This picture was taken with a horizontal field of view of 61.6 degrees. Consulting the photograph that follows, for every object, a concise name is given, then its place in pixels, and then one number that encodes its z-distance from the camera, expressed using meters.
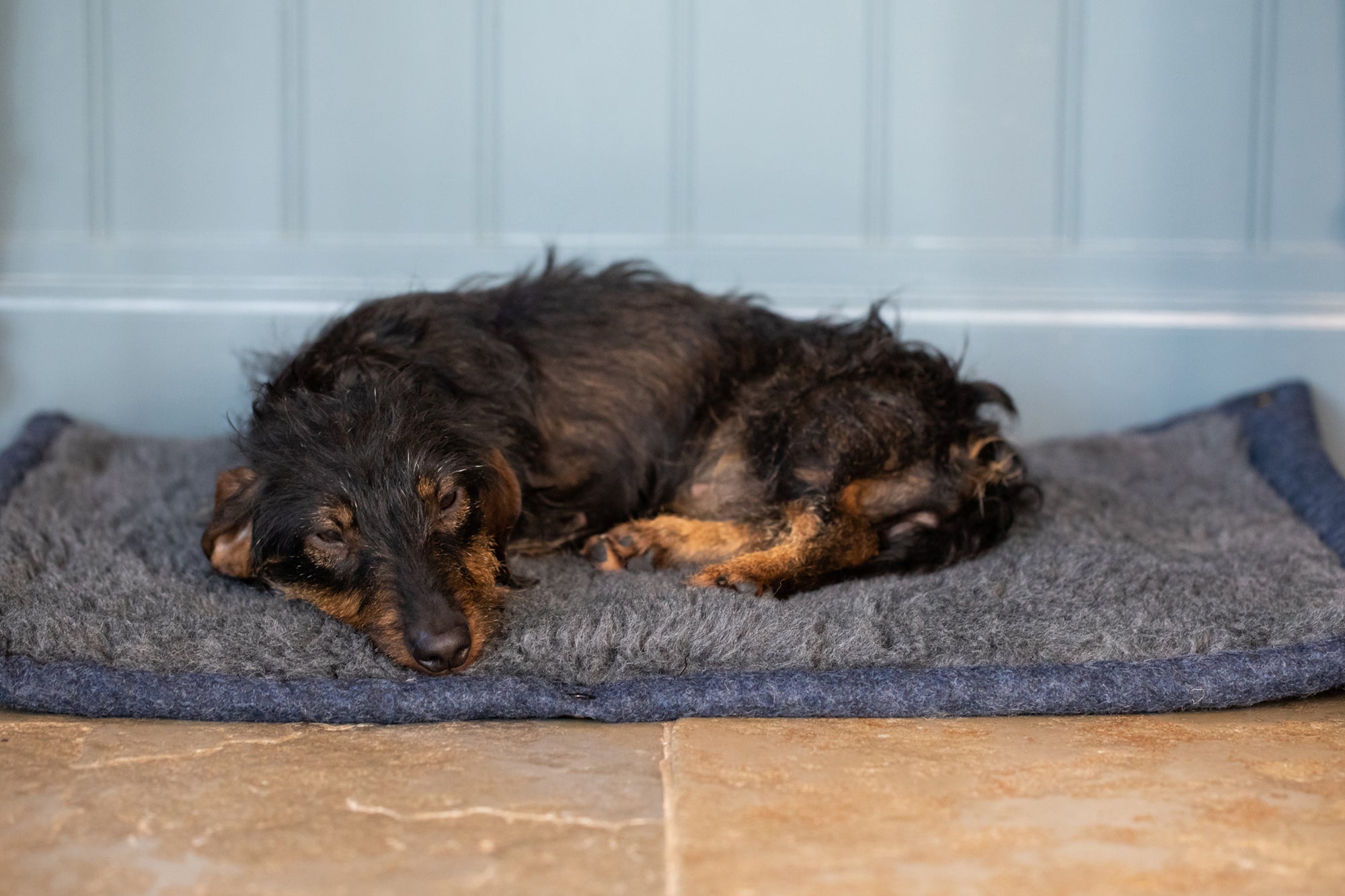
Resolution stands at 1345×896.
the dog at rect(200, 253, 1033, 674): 2.31
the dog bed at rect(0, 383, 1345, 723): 2.08
